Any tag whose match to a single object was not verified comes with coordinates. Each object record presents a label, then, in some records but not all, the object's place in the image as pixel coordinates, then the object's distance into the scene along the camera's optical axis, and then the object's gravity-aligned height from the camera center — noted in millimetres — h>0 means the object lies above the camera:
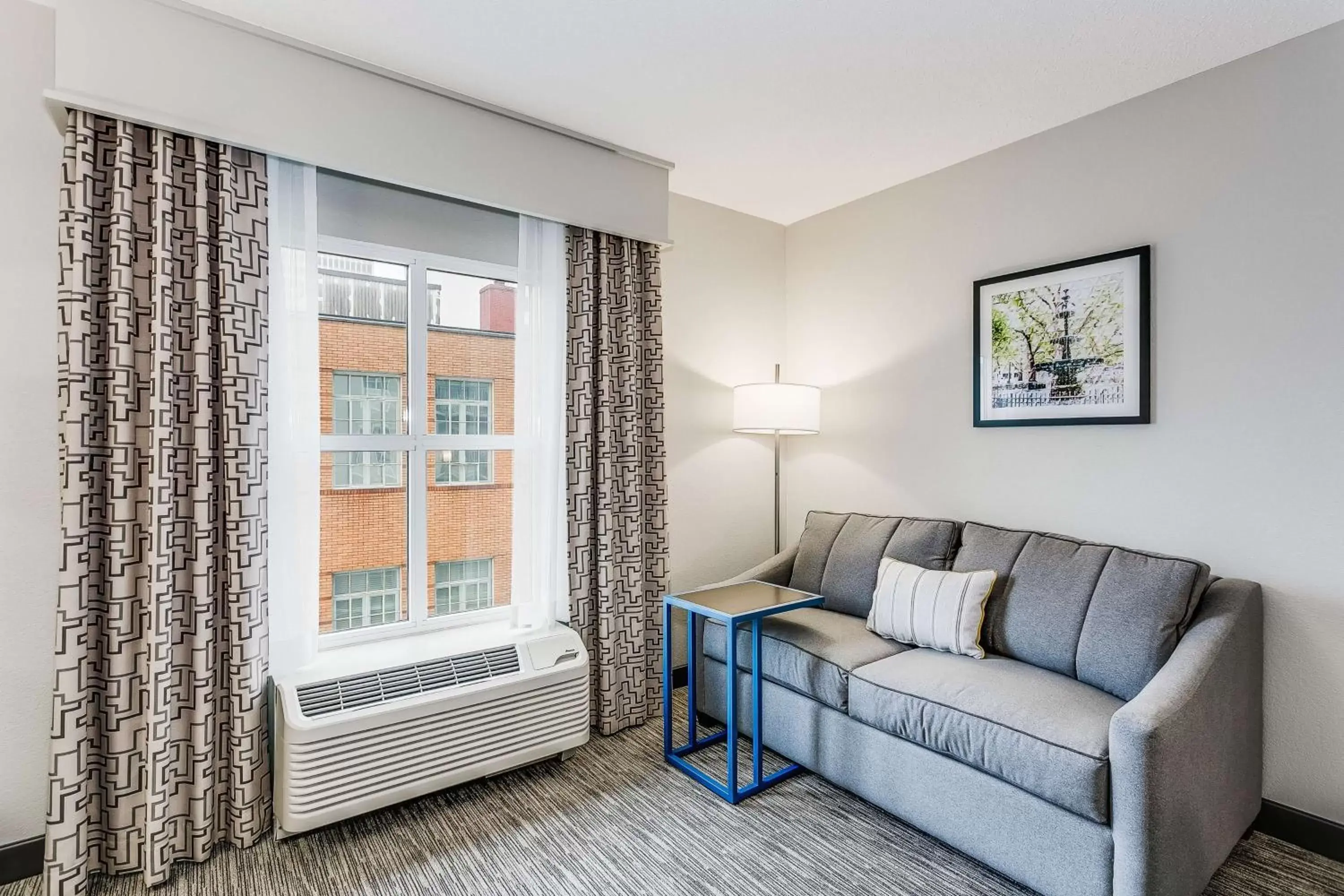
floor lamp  3326 +166
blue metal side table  2375 -716
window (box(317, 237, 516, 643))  2498 +6
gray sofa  1692 -829
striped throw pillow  2426 -642
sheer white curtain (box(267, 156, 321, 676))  2246 +78
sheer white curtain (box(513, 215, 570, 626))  2844 +43
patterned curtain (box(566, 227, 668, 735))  2912 -136
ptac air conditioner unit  2100 -1002
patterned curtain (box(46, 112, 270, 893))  1864 -212
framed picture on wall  2492 +406
